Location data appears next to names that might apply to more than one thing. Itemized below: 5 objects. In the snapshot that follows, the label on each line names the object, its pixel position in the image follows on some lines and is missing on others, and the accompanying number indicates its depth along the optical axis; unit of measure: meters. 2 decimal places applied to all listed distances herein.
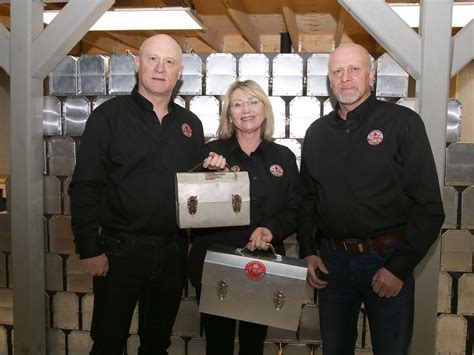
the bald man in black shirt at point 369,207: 1.63
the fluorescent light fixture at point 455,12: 2.82
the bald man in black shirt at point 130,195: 1.81
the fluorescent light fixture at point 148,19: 2.93
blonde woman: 1.81
